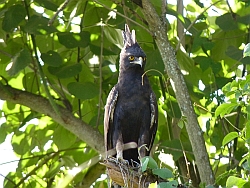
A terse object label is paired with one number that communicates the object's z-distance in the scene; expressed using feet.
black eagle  40.42
